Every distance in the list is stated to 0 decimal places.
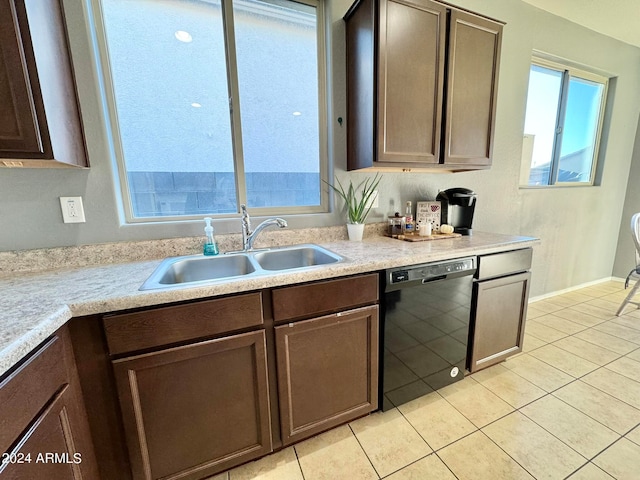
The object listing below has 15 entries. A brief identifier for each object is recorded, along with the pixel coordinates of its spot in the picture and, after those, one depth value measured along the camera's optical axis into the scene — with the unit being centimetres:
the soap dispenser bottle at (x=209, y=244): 140
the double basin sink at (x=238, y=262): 126
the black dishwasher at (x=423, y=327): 128
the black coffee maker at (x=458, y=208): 177
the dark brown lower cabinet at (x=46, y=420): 55
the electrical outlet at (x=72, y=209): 124
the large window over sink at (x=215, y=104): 137
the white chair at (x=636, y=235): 227
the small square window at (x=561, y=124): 251
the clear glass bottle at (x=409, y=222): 179
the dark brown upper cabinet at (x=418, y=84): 138
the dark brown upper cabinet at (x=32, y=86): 83
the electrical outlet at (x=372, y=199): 183
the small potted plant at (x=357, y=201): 171
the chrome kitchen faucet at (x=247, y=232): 144
